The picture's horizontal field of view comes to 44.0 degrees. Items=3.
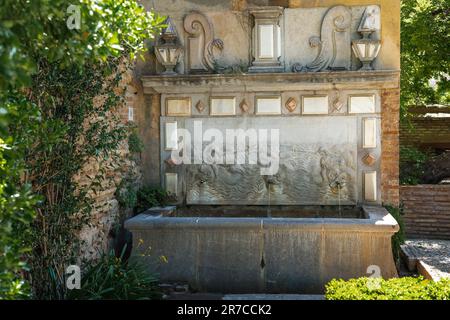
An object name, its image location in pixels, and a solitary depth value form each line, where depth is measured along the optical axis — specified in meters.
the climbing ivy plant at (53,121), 2.76
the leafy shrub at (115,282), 5.32
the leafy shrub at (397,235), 7.30
